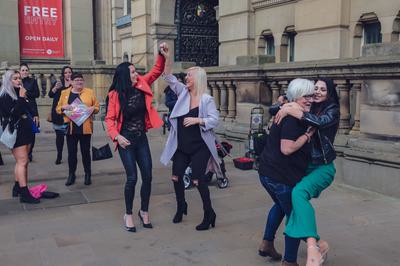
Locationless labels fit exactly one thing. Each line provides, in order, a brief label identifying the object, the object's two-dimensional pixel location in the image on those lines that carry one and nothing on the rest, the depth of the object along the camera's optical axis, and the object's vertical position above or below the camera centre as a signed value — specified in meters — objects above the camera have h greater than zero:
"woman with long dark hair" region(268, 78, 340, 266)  3.73 -0.72
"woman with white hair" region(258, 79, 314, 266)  3.79 -0.65
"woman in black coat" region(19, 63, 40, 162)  8.77 -0.14
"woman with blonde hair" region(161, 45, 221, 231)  5.18 -0.61
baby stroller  6.96 -1.46
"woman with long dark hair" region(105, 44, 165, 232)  5.21 -0.52
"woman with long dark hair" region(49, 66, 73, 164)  8.69 -0.61
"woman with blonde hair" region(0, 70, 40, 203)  6.18 -0.56
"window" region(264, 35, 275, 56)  12.39 +0.85
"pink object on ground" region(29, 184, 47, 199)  6.36 -1.54
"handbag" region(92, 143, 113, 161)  7.03 -1.13
